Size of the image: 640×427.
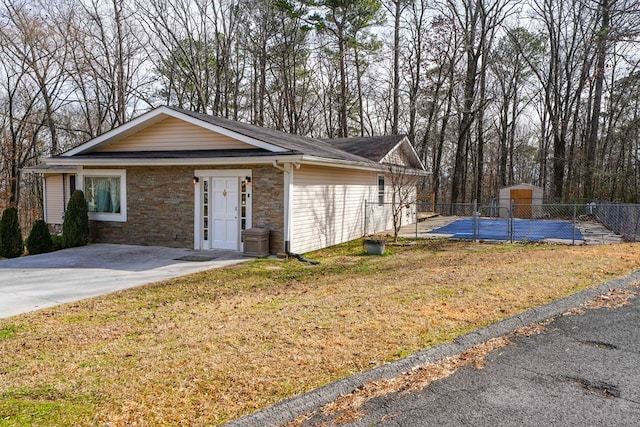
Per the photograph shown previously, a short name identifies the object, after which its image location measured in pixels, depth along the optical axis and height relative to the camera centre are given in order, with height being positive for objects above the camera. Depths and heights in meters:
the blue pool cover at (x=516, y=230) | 14.15 -1.32
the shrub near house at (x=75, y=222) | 11.62 -0.82
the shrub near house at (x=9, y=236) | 12.84 -1.32
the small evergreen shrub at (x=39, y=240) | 12.12 -1.38
